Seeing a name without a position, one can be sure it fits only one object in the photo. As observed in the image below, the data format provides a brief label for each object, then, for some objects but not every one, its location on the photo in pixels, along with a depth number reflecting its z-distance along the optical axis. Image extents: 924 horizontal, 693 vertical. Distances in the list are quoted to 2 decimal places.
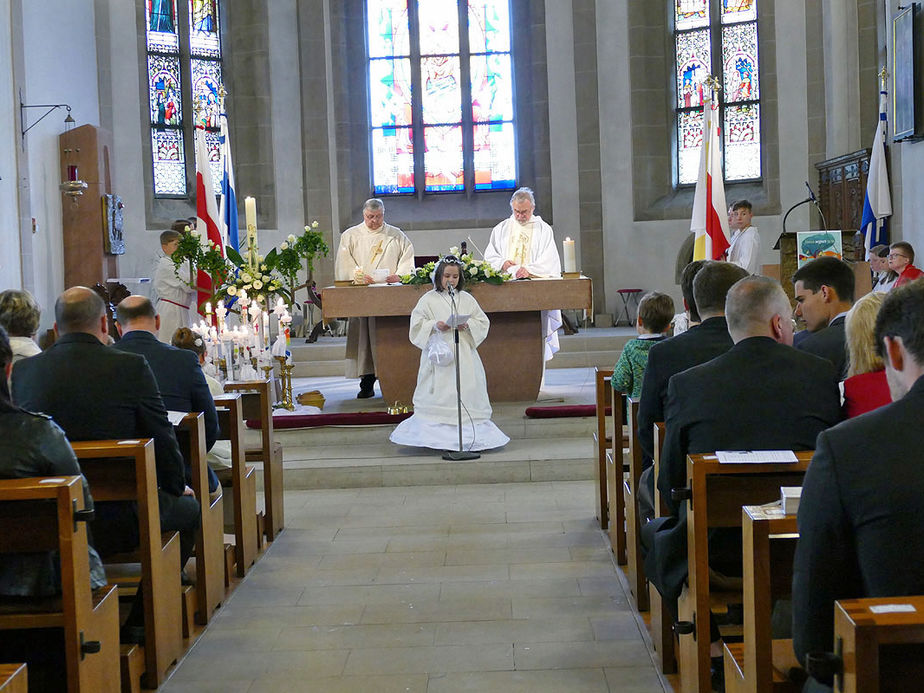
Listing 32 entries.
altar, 8.76
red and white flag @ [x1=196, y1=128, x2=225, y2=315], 9.59
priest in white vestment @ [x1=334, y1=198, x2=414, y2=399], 9.54
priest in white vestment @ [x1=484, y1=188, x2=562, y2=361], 9.30
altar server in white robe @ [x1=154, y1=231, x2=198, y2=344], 10.57
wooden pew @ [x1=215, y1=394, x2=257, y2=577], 5.28
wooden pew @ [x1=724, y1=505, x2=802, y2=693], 2.47
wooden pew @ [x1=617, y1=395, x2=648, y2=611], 4.55
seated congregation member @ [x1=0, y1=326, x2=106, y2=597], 2.91
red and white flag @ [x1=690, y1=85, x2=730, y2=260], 8.59
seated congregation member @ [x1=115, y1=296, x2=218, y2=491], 4.70
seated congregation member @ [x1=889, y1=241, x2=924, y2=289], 8.34
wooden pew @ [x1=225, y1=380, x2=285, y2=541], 6.01
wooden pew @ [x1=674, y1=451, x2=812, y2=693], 3.09
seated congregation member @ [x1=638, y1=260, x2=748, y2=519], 4.05
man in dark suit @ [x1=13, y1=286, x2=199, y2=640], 3.88
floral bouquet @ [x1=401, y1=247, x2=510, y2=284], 8.63
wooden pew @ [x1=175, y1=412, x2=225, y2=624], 4.49
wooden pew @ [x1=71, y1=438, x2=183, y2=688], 3.60
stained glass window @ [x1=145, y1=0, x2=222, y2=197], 15.20
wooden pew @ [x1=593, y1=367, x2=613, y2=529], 5.95
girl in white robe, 7.54
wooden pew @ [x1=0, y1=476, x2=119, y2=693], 2.81
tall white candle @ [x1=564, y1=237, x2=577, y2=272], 8.80
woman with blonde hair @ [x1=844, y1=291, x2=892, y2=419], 3.19
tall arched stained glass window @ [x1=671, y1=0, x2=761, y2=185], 15.16
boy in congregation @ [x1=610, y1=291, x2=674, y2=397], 5.07
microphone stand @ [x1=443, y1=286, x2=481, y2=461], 7.43
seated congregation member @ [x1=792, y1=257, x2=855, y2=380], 4.55
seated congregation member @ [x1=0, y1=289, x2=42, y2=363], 4.82
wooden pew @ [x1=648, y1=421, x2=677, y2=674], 3.84
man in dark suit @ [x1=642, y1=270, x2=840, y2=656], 3.26
